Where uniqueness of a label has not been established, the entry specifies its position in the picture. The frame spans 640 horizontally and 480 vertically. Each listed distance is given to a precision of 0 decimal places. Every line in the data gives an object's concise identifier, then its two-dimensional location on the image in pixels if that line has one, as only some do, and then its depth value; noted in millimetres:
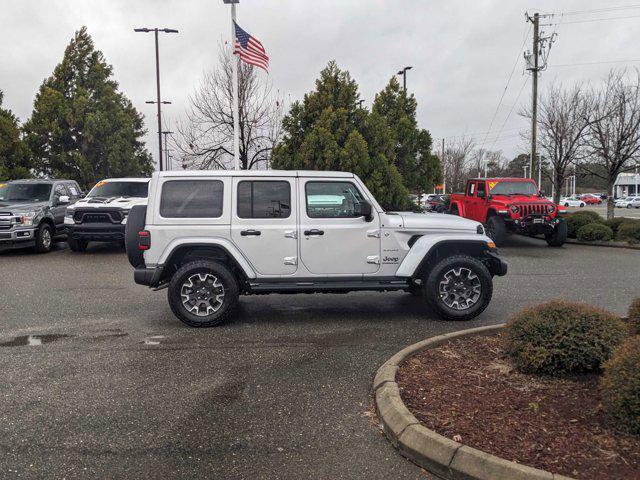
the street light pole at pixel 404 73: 28547
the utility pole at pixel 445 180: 49931
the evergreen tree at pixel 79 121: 27797
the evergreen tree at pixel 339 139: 18469
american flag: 16219
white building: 90950
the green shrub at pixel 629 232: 15859
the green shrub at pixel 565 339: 4445
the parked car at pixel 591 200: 70812
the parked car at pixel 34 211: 13906
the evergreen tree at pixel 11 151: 24022
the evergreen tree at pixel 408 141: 23516
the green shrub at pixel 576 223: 17473
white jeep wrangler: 6883
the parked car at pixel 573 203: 63125
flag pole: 16875
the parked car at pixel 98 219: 14055
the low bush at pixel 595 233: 16547
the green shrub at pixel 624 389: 3352
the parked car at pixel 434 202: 27959
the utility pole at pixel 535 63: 21422
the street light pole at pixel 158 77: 27734
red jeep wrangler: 15773
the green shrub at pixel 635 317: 4723
